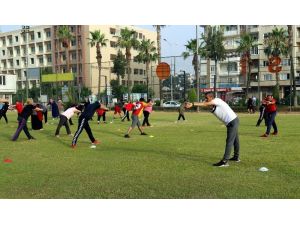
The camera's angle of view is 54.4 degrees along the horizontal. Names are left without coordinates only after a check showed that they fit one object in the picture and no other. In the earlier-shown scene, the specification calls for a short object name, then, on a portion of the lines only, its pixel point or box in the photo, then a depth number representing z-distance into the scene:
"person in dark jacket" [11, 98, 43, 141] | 11.02
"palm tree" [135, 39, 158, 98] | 44.88
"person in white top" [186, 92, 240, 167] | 6.76
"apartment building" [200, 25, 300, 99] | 43.90
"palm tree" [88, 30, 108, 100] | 42.80
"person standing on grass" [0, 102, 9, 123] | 18.09
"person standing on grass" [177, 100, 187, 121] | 19.09
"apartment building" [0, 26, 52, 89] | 63.86
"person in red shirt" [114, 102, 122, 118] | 21.37
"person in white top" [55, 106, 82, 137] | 11.78
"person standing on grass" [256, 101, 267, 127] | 13.85
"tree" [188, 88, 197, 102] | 31.74
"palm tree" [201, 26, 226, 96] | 41.04
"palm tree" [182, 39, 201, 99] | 38.90
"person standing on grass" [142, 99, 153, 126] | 15.36
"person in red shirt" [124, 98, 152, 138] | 11.81
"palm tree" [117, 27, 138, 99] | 41.76
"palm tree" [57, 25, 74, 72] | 42.10
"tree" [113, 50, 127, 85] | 52.54
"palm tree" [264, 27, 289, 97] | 38.36
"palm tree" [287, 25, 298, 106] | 27.80
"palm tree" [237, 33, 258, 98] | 40.02
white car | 40.00
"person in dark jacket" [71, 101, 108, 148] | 9.51
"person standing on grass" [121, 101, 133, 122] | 17.67
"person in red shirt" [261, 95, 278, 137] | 11.39
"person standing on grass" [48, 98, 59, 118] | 20.29
